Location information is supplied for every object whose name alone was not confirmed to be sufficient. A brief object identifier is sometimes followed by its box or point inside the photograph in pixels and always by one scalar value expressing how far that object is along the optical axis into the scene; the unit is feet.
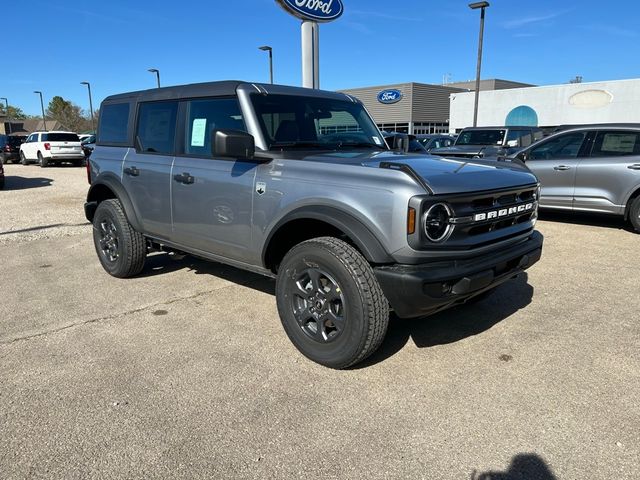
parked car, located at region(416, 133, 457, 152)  59.57
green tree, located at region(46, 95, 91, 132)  255.91
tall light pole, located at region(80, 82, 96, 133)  166.30
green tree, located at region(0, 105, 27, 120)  377.71
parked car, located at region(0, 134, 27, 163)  84.12
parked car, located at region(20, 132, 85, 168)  72.95
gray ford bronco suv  9.50
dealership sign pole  36.73
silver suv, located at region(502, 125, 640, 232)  24.21
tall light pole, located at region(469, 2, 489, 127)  59.82
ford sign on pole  35.58
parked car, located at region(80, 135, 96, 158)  92.85
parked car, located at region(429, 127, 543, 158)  36.32
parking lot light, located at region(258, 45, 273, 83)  90.22
